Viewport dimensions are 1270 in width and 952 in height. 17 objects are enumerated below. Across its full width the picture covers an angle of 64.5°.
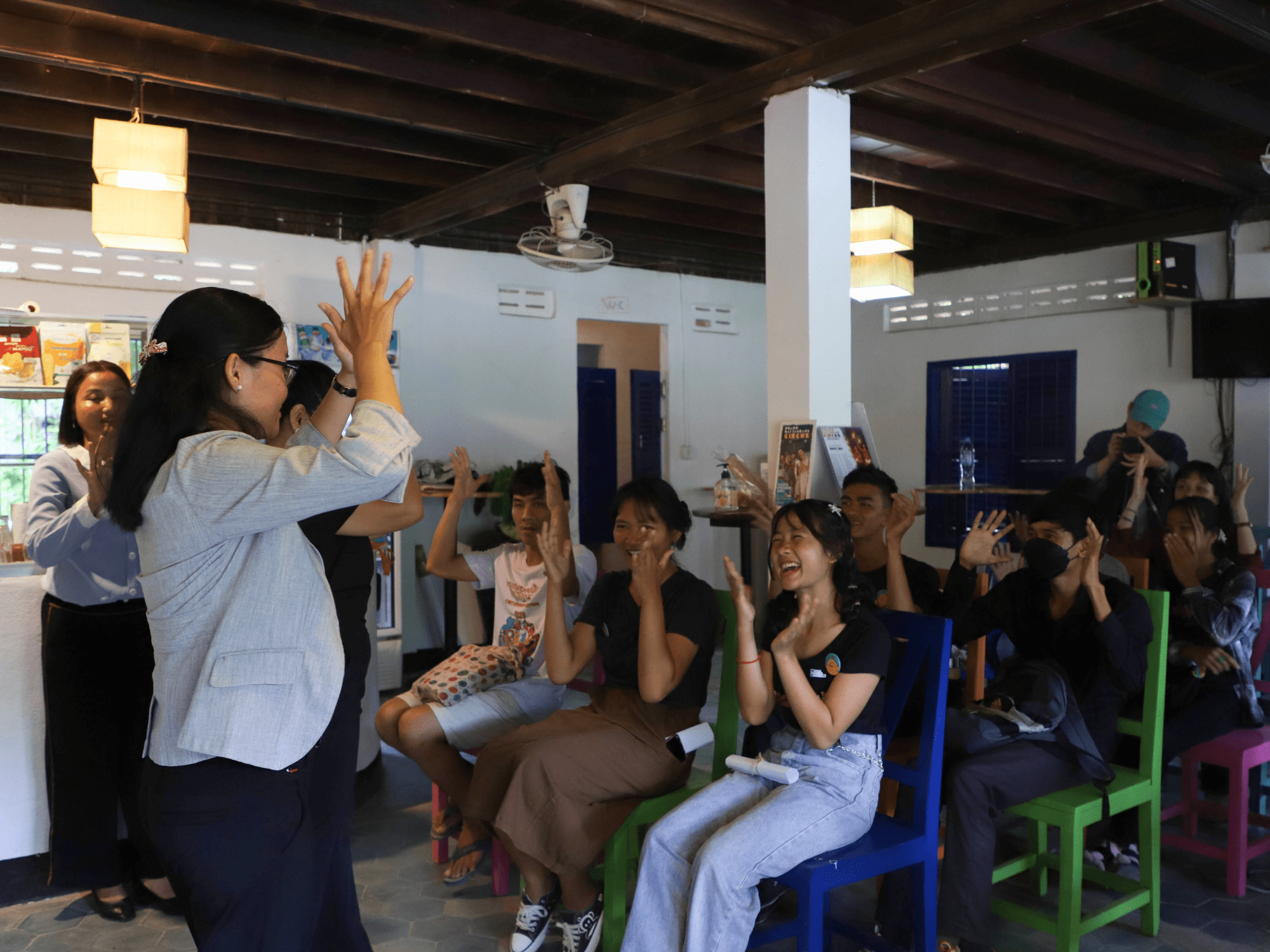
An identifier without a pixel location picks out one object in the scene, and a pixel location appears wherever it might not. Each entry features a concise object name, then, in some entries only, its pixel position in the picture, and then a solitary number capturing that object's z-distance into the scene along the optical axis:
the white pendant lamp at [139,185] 3.36
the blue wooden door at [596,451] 7.14
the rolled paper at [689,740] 2.51
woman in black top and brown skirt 2.47
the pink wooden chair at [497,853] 2.92
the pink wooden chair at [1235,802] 2.81
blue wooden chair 2.05
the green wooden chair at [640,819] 2.39
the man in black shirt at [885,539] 2.83
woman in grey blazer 1.30
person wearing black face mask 2.34
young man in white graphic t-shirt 2.95
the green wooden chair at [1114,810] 2.38
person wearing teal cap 4.74
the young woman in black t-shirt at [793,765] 2.05
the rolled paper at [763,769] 2.20
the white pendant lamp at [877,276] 4.76
